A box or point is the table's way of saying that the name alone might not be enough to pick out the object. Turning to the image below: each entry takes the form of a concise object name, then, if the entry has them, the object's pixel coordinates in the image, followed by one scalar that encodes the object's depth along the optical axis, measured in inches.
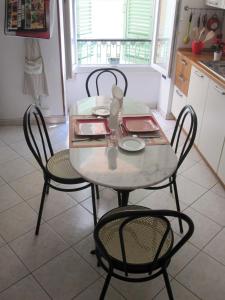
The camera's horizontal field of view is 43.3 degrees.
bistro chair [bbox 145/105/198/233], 67.8
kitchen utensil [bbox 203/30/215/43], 120.8
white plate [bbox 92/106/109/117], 78.3
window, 142.5
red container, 120.3
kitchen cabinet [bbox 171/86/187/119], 125.4
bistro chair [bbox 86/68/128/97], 147.0
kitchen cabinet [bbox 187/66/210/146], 104.1
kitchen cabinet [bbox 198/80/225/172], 92.0
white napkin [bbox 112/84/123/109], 72.9
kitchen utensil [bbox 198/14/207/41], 122.3
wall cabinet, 103.2
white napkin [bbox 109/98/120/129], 67.2
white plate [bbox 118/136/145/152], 62.5
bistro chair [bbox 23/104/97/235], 68.7
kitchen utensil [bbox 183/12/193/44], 123.6
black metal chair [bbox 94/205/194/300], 43.4
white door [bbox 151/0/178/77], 122.1
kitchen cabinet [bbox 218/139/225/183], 91.1
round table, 52.8
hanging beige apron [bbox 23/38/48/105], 118.2
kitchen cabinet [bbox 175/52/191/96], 118.3
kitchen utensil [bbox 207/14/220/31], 122.3
